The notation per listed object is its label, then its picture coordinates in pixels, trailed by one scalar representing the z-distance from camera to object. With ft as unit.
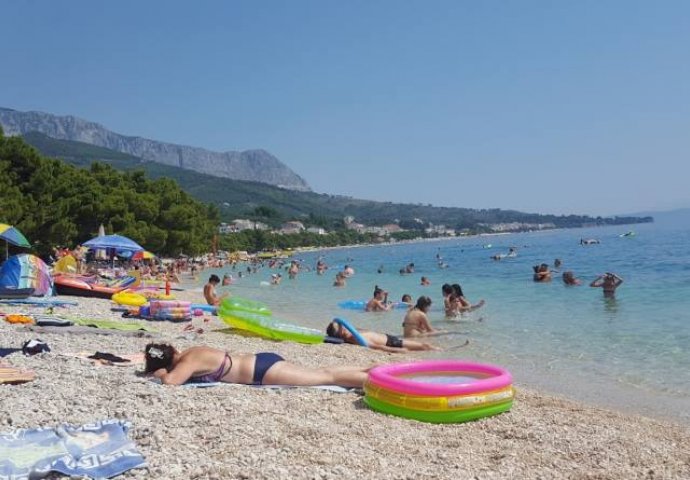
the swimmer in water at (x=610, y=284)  53.78
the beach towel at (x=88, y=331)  25.96
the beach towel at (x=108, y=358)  19.60
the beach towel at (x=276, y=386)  16.86
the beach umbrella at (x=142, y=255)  78.31
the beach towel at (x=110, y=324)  28.28
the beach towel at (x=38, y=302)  37.23
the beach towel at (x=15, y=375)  15.94
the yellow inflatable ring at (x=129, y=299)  42.45
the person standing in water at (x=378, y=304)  49.67
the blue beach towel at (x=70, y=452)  10.39
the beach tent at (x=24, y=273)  39.96
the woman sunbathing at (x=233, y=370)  17.40
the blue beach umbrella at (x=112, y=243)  60.59
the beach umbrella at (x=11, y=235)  42.79
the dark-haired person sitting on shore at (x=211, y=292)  45.73
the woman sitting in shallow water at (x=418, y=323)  34.32
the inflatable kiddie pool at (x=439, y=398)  15.66
